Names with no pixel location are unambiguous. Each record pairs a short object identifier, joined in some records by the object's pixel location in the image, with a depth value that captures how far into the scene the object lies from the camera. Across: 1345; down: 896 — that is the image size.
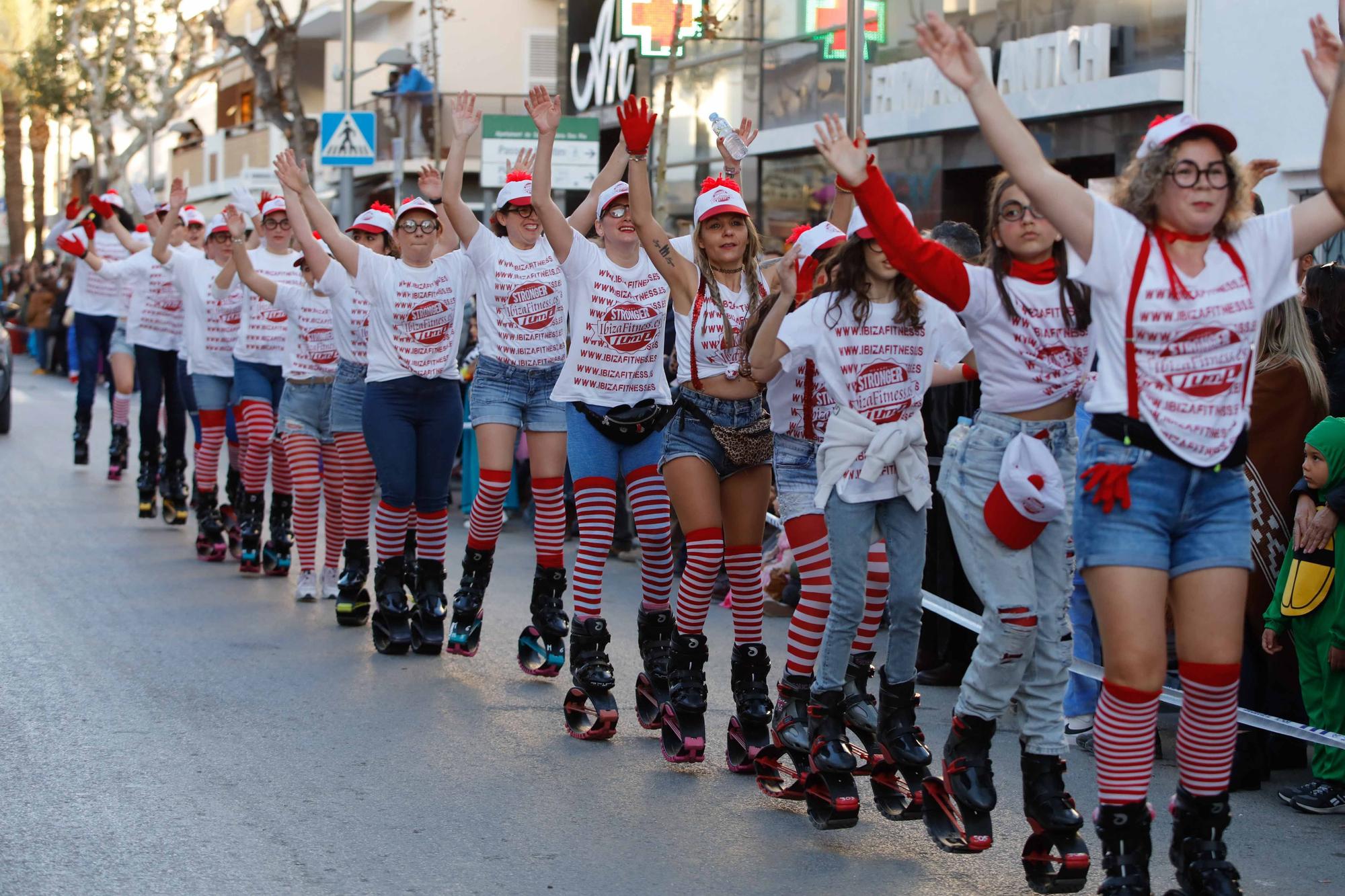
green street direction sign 17.72
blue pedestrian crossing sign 20.55
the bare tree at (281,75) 26.89
